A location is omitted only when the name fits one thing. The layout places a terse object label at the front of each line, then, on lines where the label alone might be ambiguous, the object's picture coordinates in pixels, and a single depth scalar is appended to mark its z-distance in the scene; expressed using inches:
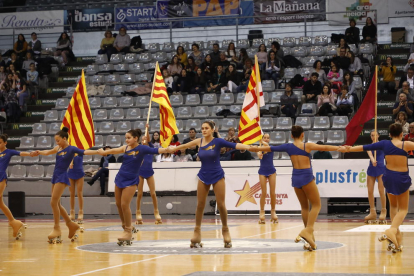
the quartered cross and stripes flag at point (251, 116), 660.1
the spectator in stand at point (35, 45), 1135.6
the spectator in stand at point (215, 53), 991.0
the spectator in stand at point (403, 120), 764.6
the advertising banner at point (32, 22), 1176.8
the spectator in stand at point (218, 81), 954.1
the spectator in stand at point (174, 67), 995.3
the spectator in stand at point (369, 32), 988.6
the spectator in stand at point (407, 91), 827.4
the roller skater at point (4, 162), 531.3
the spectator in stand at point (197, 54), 1021.2
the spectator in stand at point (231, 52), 992.2
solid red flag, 669.6
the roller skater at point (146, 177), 636.1
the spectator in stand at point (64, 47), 1131.3
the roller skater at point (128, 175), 452.4
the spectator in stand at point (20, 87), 1036.8
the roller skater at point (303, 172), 423.8
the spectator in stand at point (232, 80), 944.3
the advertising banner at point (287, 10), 1056.8
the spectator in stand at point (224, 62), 971.3
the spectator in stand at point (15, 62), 1092.5
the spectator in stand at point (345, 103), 856.9
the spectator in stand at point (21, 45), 1138.2
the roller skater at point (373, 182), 624.4
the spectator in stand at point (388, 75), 912.3
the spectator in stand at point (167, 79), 984.3
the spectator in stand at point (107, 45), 1102.9
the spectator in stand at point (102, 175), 819.4
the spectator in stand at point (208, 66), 970.7
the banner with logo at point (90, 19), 1155.3
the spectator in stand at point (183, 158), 807.7
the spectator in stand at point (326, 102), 856.3
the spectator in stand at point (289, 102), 870.4
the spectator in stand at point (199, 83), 964.0
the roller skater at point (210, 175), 434.3
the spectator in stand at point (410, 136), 714.8
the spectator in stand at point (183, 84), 971.9
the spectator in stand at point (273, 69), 954.7
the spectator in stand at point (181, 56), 1021.2
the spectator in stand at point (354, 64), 927.0
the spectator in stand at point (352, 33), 983.6
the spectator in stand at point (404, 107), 803.0
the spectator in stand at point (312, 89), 890.1
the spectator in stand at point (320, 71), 911.0
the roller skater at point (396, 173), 408.5
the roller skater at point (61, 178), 484.4
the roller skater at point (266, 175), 651.9
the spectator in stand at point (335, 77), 885.8
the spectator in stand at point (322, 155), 754.7
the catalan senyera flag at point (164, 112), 639.8
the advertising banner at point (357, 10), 1034.1
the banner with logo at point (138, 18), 1126.4
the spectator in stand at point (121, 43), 1100.2
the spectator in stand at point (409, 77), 869.8
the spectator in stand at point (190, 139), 774.5
